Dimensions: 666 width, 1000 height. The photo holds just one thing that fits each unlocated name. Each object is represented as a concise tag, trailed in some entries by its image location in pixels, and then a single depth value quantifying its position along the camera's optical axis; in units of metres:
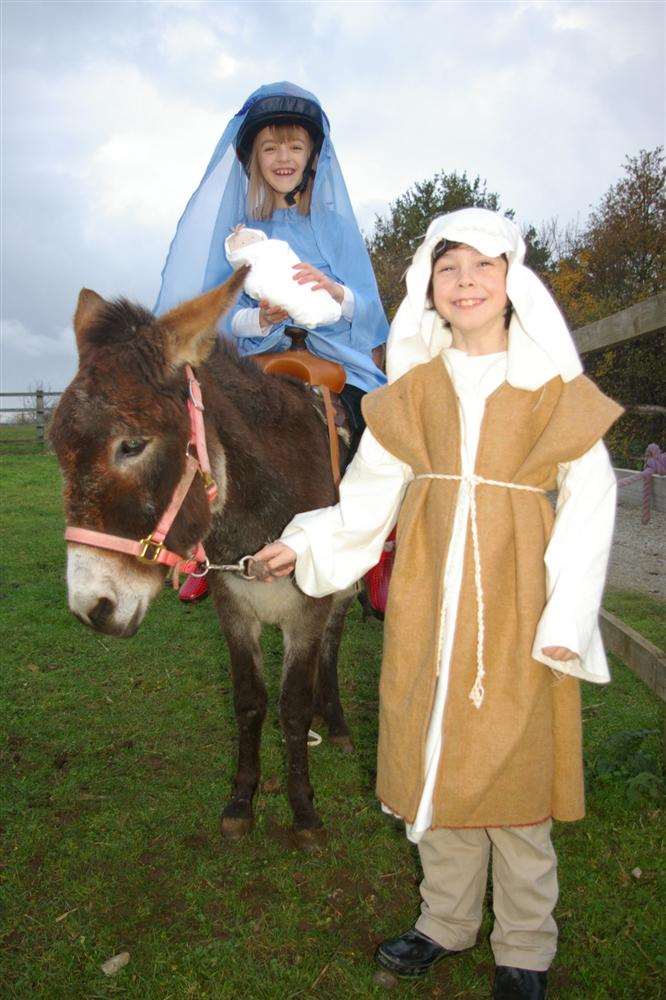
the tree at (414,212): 25.61
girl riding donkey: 3.51
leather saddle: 3.20
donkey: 2.16
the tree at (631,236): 16.33
